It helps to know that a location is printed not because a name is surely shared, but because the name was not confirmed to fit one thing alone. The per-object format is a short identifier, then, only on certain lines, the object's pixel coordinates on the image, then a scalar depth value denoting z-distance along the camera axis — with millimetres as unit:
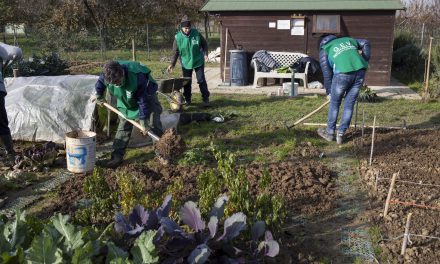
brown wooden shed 11344
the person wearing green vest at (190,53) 9016
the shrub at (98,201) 3738
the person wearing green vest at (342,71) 6160
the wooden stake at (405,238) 3352
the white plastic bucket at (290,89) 10156
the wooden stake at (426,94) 9312
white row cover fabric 6629
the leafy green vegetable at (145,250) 2457
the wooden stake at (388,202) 3829
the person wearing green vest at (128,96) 5043
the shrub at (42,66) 11664
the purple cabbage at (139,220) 3059
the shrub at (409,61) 12888
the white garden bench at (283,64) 11205
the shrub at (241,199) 3500
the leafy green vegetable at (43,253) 2336
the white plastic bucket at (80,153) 5332
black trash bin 11766
